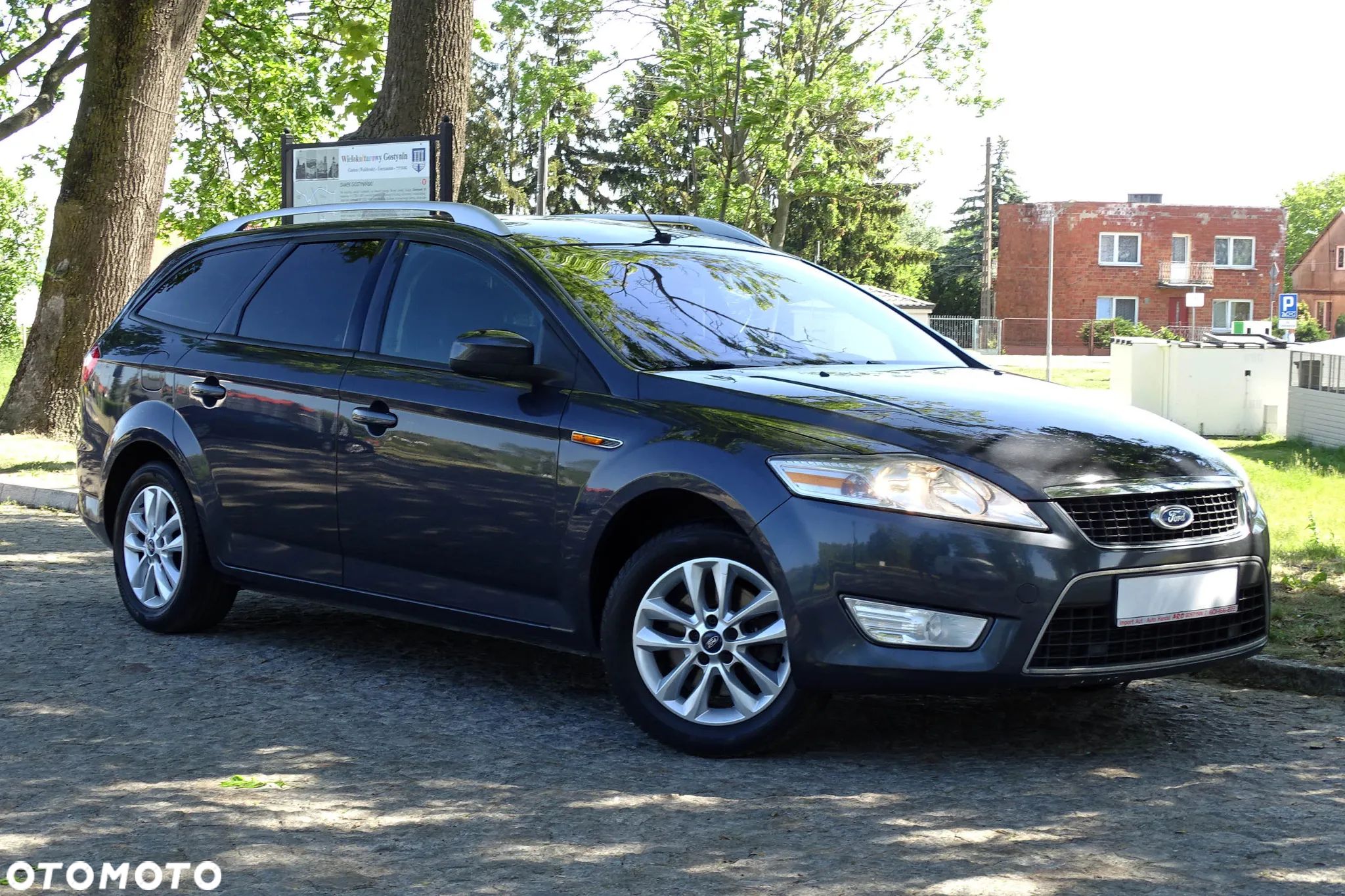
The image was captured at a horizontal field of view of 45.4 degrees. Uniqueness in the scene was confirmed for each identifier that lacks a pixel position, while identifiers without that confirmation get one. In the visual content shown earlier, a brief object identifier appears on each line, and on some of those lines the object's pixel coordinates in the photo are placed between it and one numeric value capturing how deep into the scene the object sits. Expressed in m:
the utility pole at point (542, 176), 38.22
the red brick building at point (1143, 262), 72.25
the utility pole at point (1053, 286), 54.81
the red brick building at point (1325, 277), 89.25
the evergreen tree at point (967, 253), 85.25
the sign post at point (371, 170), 11.98
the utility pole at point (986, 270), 62.84
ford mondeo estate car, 4.77
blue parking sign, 38.92
